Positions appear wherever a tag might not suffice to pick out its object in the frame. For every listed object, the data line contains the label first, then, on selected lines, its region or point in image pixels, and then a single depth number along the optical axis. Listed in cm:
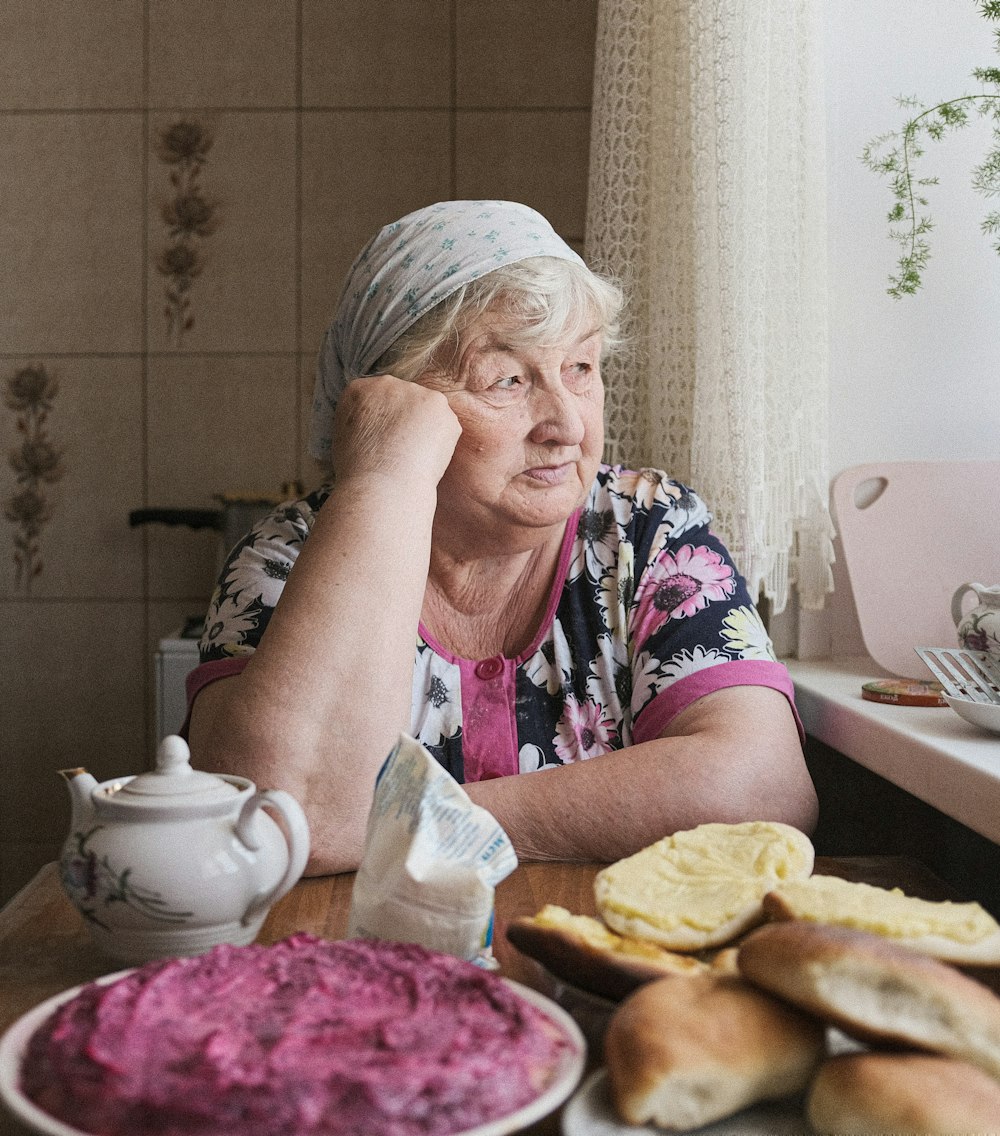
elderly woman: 94
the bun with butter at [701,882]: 64
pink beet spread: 44
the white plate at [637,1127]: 47
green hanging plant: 133
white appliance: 233
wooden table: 69
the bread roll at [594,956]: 56
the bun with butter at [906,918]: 58
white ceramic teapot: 65
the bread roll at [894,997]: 47
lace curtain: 141
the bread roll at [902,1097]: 44
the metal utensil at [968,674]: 101
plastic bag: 64
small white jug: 103
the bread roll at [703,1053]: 47
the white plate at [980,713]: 96
